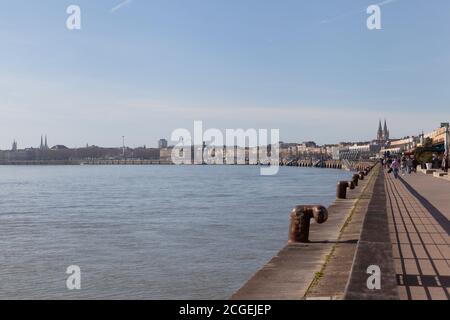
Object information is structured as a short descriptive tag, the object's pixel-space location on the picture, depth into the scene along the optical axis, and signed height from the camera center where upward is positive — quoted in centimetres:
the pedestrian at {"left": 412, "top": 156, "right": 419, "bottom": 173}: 6011 -74
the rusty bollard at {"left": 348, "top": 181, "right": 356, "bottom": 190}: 3180 -135
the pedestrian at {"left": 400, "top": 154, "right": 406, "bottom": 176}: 5576 -84
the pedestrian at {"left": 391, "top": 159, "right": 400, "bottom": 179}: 4353 -70
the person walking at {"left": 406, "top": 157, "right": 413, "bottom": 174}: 5499 -65
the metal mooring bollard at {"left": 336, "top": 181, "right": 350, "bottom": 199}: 2511 -125
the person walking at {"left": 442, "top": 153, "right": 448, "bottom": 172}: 4718 -51
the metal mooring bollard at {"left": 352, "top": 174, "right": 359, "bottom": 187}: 3353 -114
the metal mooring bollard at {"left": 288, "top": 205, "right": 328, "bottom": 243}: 1200 -116
